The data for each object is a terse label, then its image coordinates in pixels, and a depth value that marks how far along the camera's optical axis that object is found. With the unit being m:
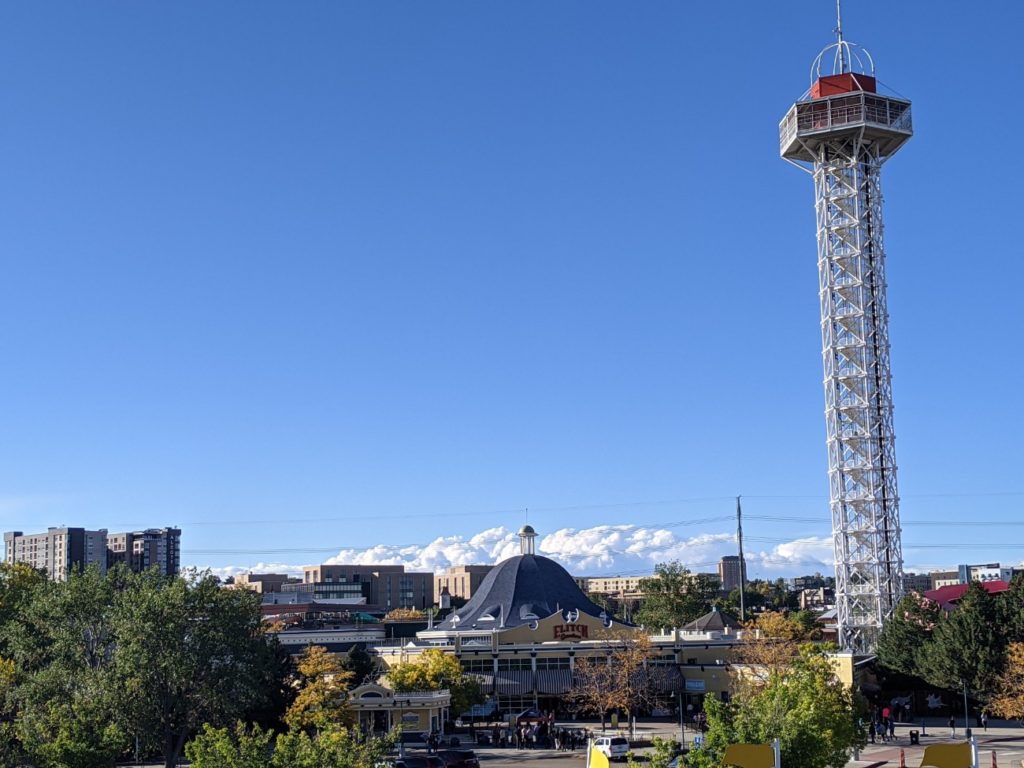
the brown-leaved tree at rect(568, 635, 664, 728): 74.25
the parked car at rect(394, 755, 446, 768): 49.47
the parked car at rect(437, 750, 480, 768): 53.56
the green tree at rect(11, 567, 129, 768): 40.34
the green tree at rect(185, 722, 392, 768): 28.62
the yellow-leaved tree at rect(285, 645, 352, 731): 61.94
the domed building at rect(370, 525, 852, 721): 83.75
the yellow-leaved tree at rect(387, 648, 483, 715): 71.56
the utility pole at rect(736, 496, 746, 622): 132.25
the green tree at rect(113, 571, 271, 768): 54.34
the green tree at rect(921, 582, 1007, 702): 69.38
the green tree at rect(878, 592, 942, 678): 77.38
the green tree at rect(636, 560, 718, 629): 140.25
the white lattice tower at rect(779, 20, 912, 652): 93.06
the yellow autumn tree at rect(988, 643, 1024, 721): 61.88
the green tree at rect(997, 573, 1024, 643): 69.62
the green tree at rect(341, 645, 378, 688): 82.25
